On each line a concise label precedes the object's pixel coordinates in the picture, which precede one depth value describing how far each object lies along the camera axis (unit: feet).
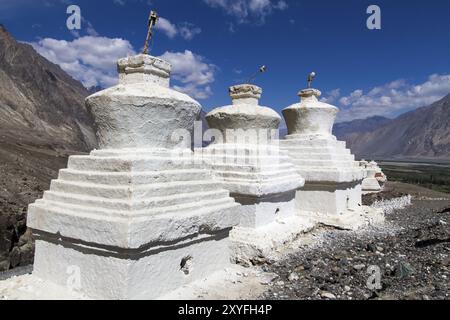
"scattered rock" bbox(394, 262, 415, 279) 20.28
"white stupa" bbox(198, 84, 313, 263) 24.98
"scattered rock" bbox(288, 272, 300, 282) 20.59
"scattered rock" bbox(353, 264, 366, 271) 21.80
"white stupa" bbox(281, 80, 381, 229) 33.55
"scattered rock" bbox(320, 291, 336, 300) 18.20
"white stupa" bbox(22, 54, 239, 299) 15.57
